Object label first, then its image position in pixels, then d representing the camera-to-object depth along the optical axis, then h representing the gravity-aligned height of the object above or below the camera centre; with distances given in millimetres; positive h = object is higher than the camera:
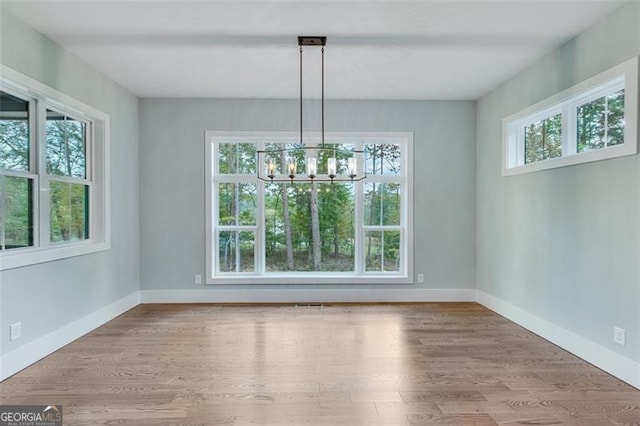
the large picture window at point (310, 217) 5203 -109
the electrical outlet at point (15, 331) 2872 -955
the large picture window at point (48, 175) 2967 +326
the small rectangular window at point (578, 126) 2771 +789
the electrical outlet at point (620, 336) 2783 -958
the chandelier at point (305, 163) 5227 +662
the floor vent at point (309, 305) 4891 -1272
